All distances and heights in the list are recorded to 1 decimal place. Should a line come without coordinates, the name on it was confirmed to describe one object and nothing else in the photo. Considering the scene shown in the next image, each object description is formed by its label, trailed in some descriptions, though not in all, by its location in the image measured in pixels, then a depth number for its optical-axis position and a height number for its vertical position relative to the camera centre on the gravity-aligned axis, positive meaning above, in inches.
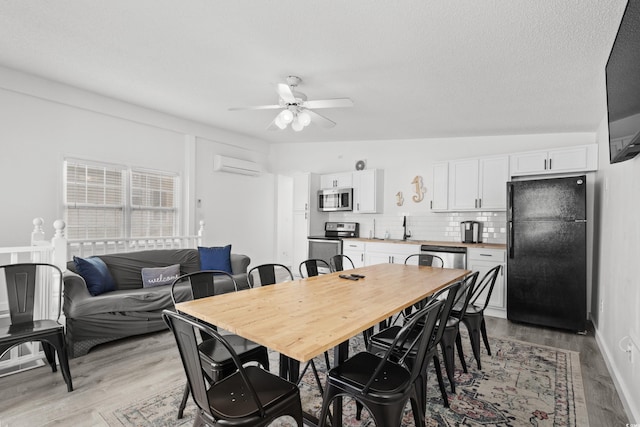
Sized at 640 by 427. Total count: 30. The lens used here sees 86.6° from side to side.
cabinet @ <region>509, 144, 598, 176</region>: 160.7 +26.7
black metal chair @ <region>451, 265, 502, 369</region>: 110.6 -35.7
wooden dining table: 58.0 -21.6
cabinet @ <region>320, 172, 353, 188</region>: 248.2 +24.0
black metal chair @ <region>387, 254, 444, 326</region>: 126.1 -25.3
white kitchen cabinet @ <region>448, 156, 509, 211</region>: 181.6 +17.1
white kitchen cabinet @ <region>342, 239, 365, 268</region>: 226.7 -25.8
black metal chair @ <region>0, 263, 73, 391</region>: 92.7 -33.1
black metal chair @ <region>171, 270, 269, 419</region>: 72.6 -32.5
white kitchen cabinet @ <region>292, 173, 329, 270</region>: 257.0 -2.4
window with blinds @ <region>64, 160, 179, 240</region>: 166.2 +4.4
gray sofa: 121.0 -36.6
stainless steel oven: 239.1 -19.8
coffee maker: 193.3 -10.1
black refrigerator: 148.9 -17.2
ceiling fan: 118.0 +38.6
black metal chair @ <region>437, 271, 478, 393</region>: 95.9 -36.4
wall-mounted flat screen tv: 64.2 +27.6
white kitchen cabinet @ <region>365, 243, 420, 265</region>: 202.7 -24.5
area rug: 83.0 -51.0
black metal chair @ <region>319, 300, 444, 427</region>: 60.2 -32.2
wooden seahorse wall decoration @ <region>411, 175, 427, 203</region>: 219.8 +14.9
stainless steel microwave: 243.0 +9.5
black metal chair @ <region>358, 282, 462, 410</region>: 76.9 -32.6
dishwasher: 179.6 -22.1
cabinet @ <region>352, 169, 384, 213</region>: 233.8 +15.3
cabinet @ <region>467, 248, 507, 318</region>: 169.5 -27.9
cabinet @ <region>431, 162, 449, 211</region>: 201.3 +15.8
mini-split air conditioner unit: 226.1 +31.7
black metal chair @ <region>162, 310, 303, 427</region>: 52.6 -32.2
